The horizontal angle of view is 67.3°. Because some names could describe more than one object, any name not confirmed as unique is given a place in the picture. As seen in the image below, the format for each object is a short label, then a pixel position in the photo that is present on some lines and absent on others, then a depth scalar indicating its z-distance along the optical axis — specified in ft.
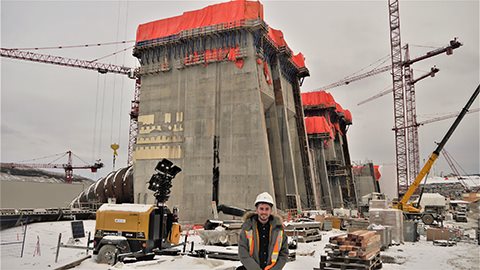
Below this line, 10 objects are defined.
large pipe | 130.72
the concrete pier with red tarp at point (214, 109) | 97.04
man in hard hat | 15.98
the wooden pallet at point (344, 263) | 40.34
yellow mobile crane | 99.19
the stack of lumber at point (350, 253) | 40.75
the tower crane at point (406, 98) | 243.81
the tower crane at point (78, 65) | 214.28
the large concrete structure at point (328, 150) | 165.99
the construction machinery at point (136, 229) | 43.09
